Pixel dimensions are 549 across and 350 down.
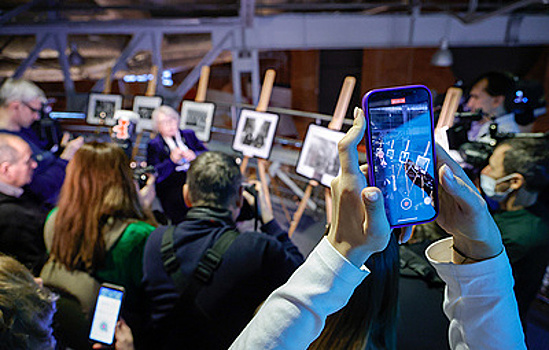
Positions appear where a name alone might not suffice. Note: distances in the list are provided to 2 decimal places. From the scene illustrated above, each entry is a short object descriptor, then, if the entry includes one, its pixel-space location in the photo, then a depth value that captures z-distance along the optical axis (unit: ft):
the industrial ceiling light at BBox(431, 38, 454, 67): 21.07
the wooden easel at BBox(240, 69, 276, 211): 10.43
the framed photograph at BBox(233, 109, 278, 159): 10.77
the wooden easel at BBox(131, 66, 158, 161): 15.30
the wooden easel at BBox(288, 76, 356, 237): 8.91
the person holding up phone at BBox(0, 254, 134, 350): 2.76
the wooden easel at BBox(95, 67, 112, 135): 16.68
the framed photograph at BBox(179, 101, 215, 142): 13.56
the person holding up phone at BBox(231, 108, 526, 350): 1.96
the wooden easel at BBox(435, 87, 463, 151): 7.99
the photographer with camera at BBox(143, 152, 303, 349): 4.55
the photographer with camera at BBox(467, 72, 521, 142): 9.32
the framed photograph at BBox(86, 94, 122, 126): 16.12
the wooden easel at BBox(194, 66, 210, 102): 13.44
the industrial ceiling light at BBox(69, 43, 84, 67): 19.95
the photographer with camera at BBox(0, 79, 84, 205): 8.44
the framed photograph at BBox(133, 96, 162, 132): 15.14
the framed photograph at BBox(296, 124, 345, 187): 8.44
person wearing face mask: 5.08
